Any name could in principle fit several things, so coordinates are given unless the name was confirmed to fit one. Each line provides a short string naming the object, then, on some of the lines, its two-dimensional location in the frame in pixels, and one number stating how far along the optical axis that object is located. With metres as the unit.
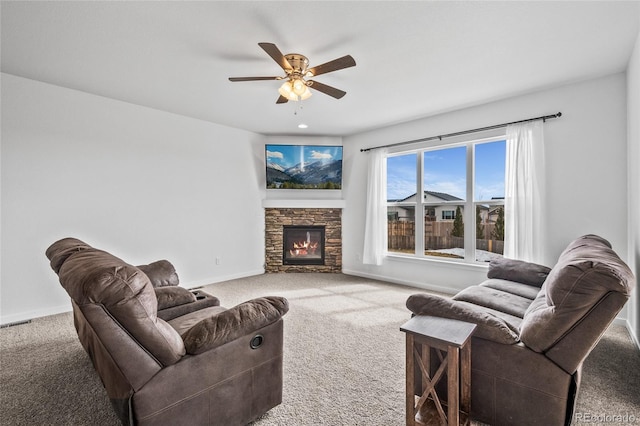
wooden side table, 1.40
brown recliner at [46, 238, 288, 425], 1.17
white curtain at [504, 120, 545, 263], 3.49
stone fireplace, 5.70
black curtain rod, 3.44
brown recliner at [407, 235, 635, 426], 1.36
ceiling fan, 2.37
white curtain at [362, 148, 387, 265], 5.02
